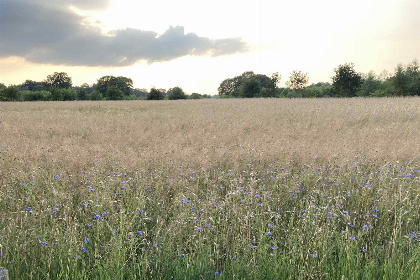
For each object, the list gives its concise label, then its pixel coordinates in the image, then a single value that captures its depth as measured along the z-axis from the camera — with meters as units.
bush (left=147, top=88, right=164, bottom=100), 58.97
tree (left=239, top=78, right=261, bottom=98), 63.84
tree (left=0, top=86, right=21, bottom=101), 54.00
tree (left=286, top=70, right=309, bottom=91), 56.34
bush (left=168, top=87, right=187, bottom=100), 63.84
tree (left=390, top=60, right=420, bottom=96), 53.06
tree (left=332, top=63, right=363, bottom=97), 53.69
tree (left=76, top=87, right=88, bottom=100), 63.09
